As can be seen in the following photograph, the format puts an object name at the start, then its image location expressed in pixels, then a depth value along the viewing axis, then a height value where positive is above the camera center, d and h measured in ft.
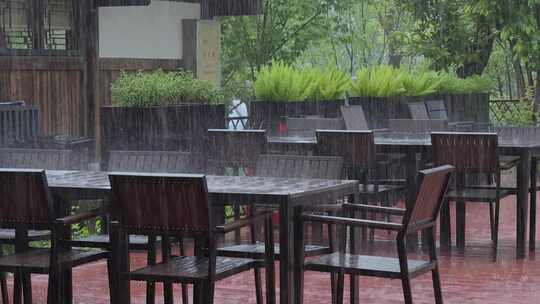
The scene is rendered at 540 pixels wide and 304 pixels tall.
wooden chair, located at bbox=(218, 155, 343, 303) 21.42 -1.74
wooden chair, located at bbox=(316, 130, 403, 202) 31.22 -1.76
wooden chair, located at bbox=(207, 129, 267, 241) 31.71 -1.82
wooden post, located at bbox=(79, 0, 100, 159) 50.70 +0.49
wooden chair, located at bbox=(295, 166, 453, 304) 18.71 -2.69
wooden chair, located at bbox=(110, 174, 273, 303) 17.94 -2.06
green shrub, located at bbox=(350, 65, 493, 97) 49.67 -0.31
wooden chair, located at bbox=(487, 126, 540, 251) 31.63 -2.05
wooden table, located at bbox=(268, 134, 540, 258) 30.30 -1.86
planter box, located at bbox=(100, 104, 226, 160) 36.91 -1.52
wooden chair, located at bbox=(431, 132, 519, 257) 29.60 -1.94
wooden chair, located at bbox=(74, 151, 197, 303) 24.56 -1.67
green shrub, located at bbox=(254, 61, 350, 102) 44.62 -0.30
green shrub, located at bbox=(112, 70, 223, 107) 37.83 -0.40
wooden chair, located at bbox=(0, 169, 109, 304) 19.26 -2.21
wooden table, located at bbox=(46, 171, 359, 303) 18.79 -1.79
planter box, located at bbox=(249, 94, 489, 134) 44.14 -1.24
